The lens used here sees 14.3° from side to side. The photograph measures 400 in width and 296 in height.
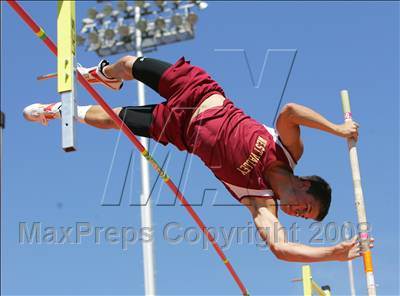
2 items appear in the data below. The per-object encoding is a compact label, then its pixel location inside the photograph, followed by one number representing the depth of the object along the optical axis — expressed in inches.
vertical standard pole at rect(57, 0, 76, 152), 380.0
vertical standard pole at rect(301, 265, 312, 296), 592.5
